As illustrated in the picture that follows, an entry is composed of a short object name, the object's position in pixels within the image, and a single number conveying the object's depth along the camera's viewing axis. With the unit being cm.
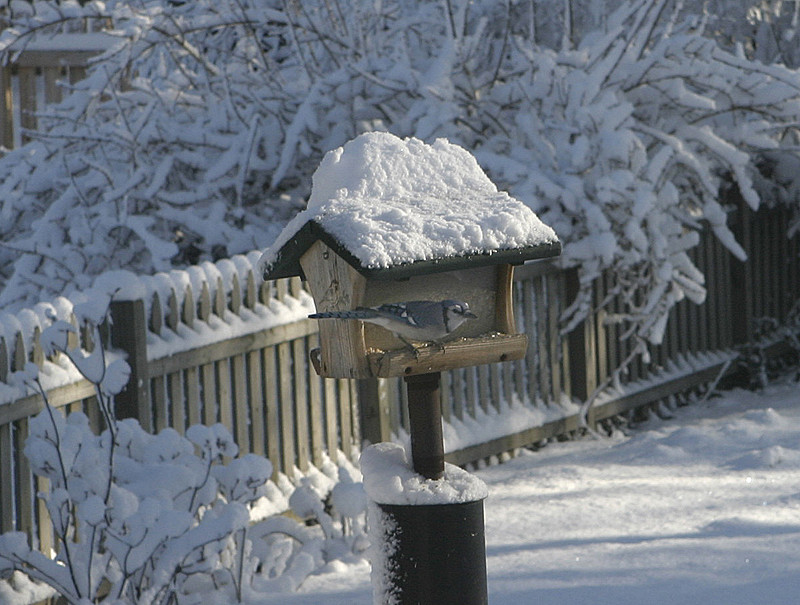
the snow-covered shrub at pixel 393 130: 1318
